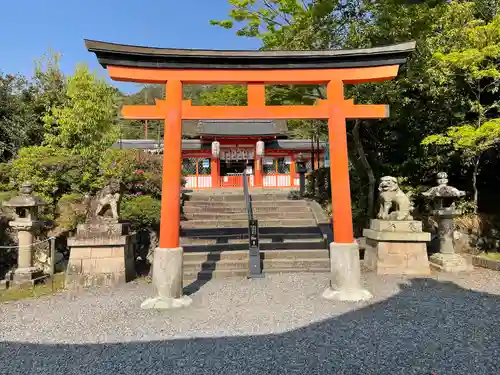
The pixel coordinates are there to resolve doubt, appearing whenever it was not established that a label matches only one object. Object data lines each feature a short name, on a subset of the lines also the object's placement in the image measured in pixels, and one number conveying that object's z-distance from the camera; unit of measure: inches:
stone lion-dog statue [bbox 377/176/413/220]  303.3
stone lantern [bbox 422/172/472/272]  309.3
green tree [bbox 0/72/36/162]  569.3
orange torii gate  225.3
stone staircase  314.0
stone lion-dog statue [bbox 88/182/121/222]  292.5
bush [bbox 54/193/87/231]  387.8
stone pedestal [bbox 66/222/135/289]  277.7
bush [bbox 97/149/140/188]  436.1
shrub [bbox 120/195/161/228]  376.8
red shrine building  861.2
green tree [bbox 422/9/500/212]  324.8
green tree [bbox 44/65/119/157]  658.2
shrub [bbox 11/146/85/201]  415.5
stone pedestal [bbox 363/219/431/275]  294.7
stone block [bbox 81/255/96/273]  279.3
